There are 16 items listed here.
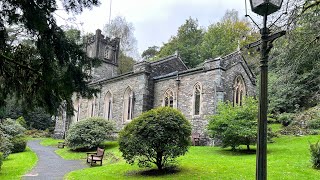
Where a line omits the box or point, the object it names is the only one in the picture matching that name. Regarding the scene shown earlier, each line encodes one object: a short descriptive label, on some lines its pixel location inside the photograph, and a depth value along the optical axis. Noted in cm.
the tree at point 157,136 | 963
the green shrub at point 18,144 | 1859
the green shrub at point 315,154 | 872
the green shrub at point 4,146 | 1298
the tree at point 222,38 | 3331
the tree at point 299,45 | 748
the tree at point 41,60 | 446
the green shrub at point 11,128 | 1743
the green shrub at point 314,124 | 1696
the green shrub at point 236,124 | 1263
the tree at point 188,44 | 3533
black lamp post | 297
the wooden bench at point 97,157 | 1304
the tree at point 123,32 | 4028
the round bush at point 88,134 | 1782
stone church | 1699
